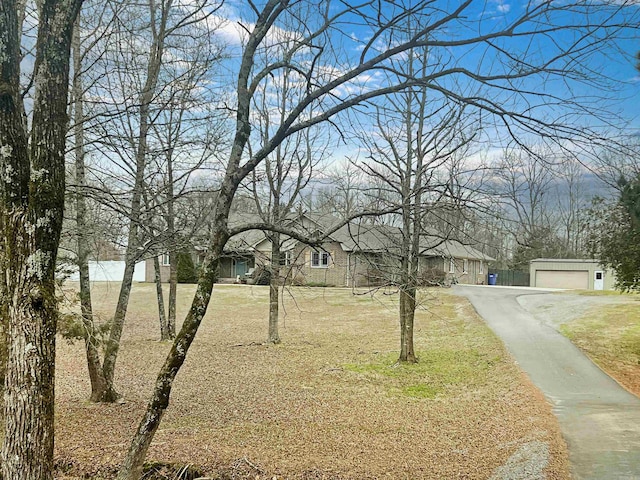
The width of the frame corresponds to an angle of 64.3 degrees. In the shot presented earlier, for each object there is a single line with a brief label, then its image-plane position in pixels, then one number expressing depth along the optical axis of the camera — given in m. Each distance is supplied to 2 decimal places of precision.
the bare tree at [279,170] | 14.55
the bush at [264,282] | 31.25
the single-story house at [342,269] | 27.80
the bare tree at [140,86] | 7.11
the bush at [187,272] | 31.05
